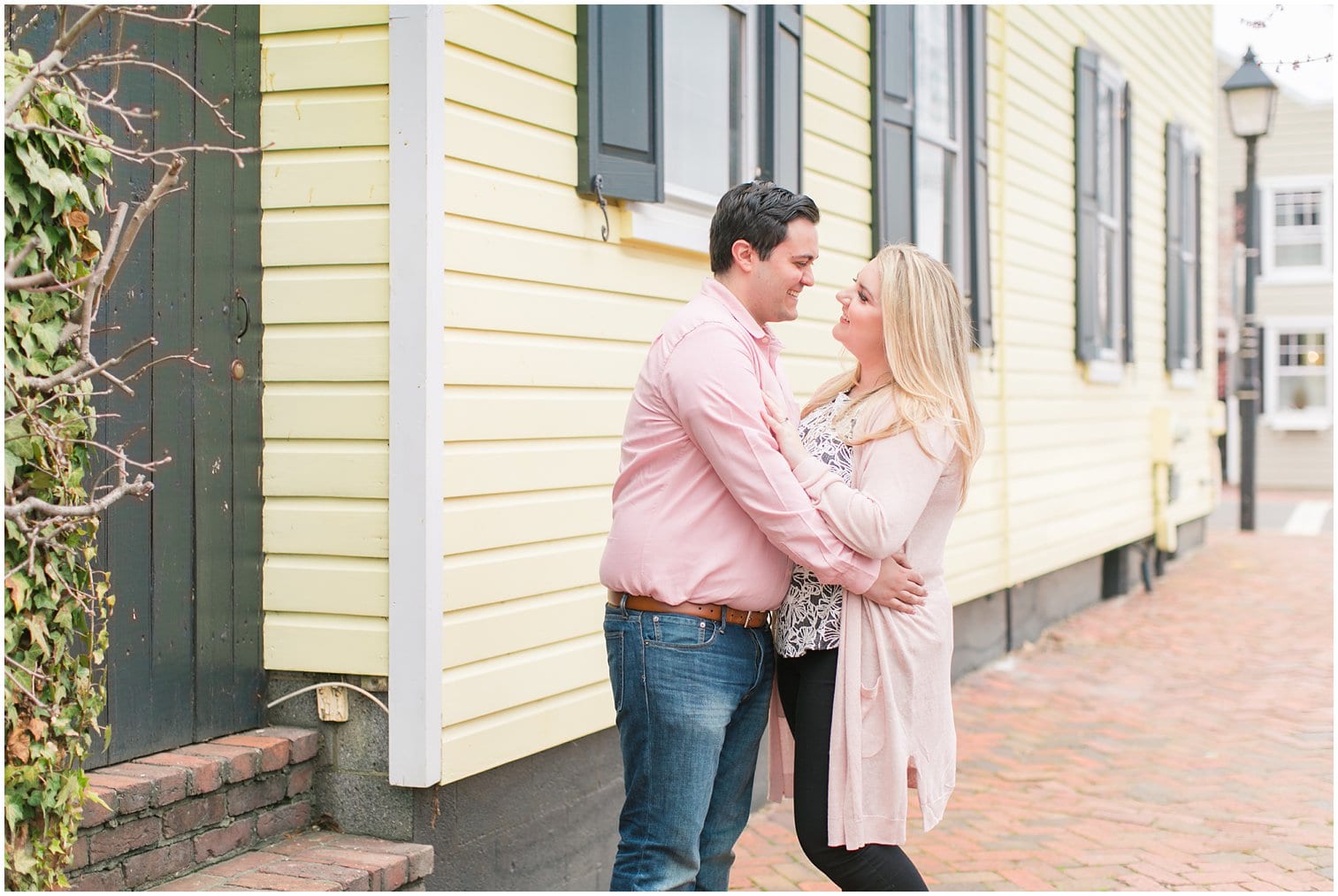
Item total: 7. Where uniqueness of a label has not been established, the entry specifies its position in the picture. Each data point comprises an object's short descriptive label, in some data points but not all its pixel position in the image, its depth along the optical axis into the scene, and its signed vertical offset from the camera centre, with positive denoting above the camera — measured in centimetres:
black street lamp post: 1537 +279
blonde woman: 311 -36
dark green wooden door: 366 +8
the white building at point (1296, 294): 2503 +284
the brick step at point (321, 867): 355 -109
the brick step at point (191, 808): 333 -91
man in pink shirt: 298 -21
